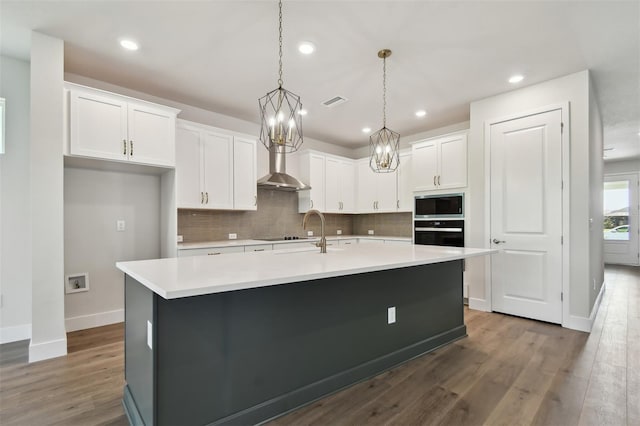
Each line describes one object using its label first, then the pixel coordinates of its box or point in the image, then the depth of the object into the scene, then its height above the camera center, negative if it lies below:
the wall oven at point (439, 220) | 4.25 -0.10
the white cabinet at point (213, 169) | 3.71 +0.57
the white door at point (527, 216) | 3.39 -0.04
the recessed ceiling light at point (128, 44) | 2.69 +1.49
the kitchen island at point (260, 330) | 1.49 -0.70
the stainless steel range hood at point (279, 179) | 4.52 +0.52
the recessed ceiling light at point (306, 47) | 2.71 +1.49
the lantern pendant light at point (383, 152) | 2.87 +0.59
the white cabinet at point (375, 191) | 5.40 +0.41
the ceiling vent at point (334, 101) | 3.98 +1.47
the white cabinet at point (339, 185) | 5.54 +0.52
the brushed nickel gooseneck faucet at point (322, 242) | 2.62 -0.25
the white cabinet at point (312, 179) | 5.27 +0.59
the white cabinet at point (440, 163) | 4.29 +0.74
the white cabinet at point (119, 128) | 2.89 +0.87
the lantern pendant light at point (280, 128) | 2.06 +0.58
